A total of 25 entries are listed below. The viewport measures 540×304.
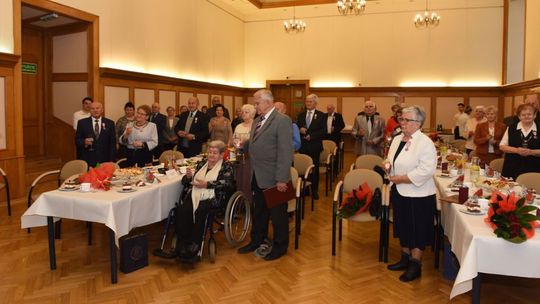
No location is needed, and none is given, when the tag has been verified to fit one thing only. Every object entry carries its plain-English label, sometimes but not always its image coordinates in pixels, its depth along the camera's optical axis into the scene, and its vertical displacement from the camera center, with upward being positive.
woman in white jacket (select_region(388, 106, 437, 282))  3.71 -0.54
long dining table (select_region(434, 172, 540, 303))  2.78 -0.86
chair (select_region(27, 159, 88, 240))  5.45 -0.58
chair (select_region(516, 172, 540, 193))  4.39 -0.55
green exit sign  9.32 +1.23
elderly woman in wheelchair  4.25 -0.75
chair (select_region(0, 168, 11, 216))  5.86 -0.87
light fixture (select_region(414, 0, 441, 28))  12.56 +3.16
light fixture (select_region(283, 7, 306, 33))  13.45 +3.14
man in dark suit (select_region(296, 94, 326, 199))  7.39 -0.17
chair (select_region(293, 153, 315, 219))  6.31 -0.56
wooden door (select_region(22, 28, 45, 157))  9.43 +0.66
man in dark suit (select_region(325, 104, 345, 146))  9.35 +0.04
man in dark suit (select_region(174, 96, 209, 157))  7.83 -0.08
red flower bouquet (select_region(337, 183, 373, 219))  4.50 -0.82
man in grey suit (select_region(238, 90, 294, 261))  4.39 -0.32
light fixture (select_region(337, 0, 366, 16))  10.88 +3.08
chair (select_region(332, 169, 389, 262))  4.34 -0.75
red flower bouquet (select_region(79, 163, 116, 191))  4.10 -0.52
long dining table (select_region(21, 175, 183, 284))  3.74 -0.78
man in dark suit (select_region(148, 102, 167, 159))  8.29 +0.03
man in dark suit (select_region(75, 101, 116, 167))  6.28 -0.19
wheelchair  4.38 -1.02
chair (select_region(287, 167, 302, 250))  4.86 -0.91
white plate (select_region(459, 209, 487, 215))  3.33 -0.67
